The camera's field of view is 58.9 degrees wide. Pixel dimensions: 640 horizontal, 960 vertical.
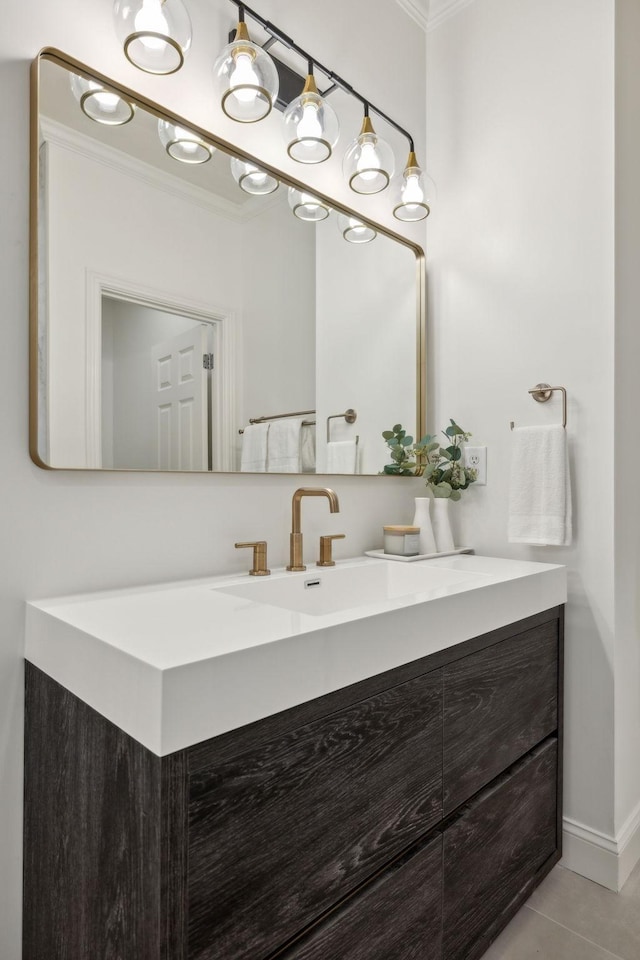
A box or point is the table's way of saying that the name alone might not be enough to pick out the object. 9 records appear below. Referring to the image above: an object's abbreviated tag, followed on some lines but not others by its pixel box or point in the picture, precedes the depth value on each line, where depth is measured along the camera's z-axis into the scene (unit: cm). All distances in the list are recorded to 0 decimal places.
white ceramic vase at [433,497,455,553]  178
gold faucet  141
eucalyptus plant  181
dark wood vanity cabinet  72
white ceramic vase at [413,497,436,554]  172
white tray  162
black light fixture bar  140
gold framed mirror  110
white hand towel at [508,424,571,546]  155
